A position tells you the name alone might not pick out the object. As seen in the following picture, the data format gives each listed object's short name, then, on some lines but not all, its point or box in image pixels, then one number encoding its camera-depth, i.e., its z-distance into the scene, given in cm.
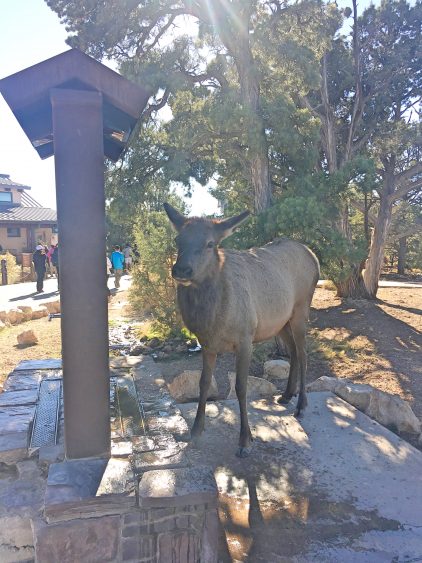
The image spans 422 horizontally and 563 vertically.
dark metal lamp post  276
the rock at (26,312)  1155
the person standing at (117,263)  1802
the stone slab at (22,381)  457
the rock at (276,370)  706
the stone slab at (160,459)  279
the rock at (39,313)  1176
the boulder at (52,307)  1252
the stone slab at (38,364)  530
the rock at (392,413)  511
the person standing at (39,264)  1664
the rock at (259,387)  589
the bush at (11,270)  2019
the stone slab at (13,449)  322
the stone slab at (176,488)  250
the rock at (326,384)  570
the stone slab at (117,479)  254
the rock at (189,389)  566
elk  381
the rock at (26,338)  885
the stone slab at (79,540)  244
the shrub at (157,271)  949
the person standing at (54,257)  1998
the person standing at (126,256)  2085
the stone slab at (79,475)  257
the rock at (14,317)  1124
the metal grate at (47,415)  339
